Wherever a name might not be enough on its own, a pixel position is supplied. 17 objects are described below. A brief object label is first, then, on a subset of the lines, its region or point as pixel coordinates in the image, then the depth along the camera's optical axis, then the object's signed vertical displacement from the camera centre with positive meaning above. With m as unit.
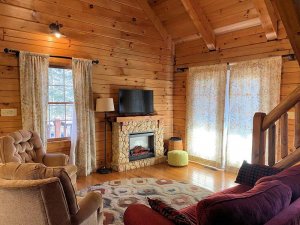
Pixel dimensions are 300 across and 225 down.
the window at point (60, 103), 4.18 +0.04
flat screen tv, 4.82 +0.07
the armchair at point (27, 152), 2.84 -0.62
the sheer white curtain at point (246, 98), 4.02 +0.12
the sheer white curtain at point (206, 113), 4.87 -0.18
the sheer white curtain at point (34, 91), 3.72 +0.24
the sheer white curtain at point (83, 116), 4.26 -0.21
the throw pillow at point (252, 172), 2.47 -0.75
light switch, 3.63 -0.10
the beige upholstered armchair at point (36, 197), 1.51 -0.61
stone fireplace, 4.70 -0.81
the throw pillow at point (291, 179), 1.62 -0.56
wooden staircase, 2.05 -0.27
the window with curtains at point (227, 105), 4.12 -0.01
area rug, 2.99 -1.32
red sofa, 1.21 -0.60
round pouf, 4.97 -1.14
